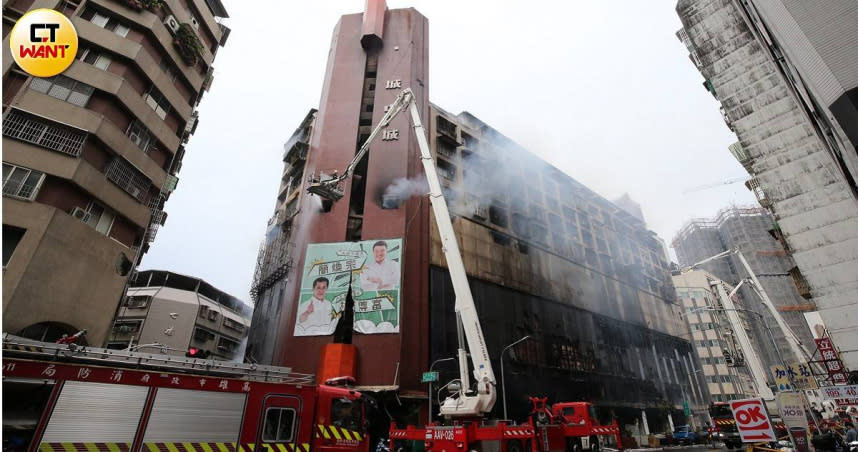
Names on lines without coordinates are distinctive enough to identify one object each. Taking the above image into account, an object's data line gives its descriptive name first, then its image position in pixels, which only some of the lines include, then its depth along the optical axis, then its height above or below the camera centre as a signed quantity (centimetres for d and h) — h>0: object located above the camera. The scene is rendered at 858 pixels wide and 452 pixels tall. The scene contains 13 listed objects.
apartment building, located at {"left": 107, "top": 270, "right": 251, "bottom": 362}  4691 +1148
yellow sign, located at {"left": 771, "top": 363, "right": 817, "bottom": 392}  2292 +276
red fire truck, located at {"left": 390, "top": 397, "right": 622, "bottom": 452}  1174 -39
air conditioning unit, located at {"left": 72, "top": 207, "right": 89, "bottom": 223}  1818 +858
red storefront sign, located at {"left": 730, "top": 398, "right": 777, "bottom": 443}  934 +5
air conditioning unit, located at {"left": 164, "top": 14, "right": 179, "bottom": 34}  2429 +2213
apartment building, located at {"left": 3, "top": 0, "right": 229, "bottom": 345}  1609 +1144
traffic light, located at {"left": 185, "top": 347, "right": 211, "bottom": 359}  993 +154
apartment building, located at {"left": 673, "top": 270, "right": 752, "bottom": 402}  6419 +1181
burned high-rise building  2473 +1138
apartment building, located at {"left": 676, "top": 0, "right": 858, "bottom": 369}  1184 +1189
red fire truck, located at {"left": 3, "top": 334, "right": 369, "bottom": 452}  773 +28
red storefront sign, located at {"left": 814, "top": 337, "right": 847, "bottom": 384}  2509 +367
